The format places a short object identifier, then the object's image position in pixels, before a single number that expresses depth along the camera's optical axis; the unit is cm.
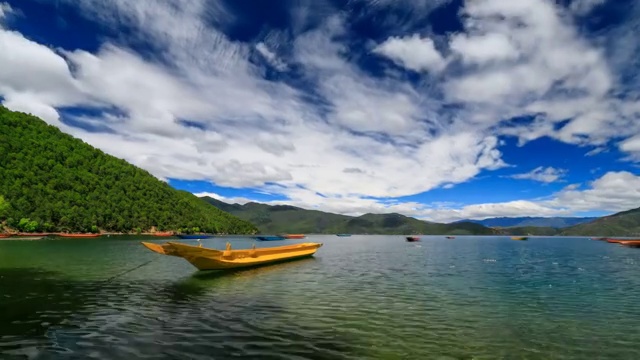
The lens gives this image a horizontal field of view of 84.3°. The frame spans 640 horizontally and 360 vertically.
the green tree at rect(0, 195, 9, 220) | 14631
